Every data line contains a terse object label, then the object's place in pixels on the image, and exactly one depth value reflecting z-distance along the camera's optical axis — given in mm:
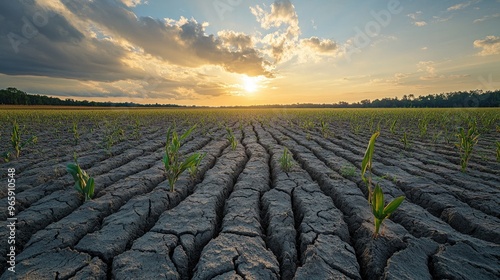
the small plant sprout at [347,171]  3287
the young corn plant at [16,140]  4142
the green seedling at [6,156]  3902
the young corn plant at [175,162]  2715
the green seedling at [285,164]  3490
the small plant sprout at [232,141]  4885
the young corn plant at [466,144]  3481
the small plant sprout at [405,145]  5220
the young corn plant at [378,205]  1640
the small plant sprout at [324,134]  7029
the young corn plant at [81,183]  2420
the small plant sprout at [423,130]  6449
